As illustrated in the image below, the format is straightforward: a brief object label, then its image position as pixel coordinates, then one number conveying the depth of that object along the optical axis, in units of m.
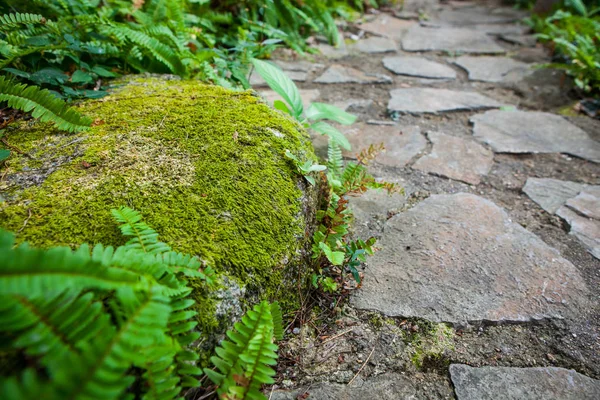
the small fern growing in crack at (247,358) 1.03
